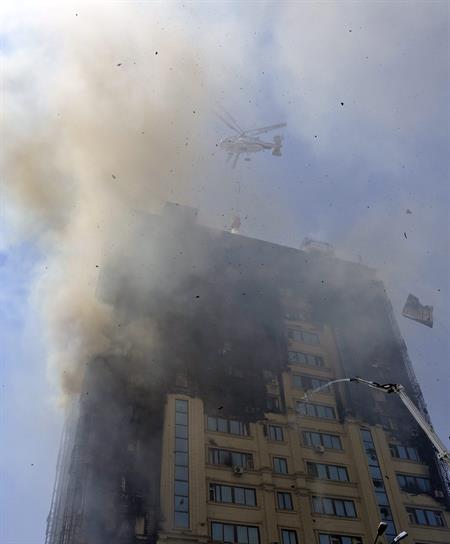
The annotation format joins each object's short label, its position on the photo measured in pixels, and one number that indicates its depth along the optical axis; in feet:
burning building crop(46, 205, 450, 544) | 135.54
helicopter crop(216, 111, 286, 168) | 189.47
